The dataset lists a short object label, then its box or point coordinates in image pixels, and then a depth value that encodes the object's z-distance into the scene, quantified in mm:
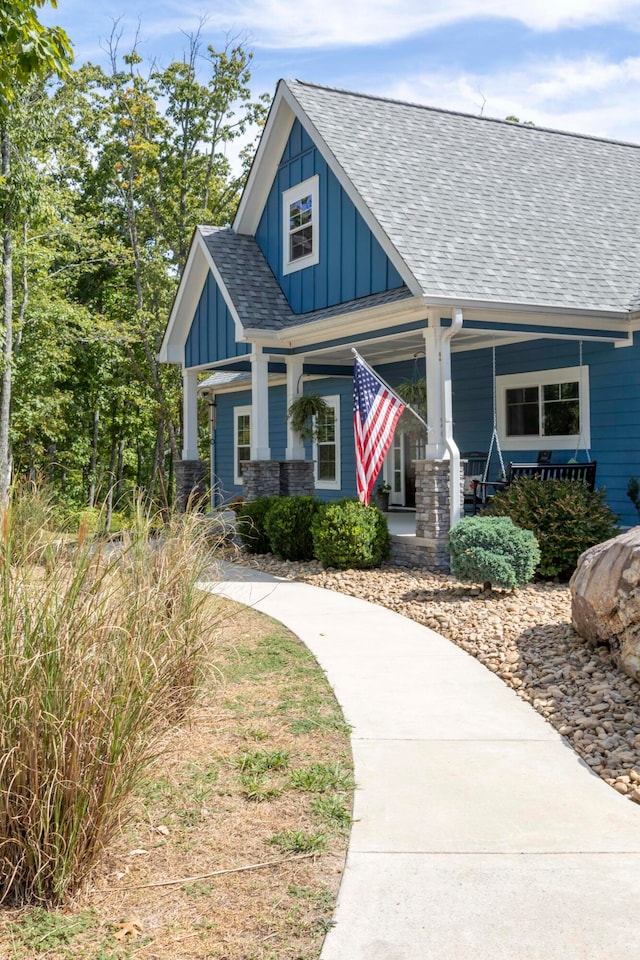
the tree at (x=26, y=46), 6586
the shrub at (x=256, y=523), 12500
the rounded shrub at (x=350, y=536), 10648
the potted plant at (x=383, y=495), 16125
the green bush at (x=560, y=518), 9508
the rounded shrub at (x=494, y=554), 8430
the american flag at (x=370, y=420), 10289
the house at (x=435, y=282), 10781
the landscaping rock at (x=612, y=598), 5812
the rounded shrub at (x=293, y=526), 11742
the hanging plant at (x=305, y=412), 13234
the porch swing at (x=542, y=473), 10844
